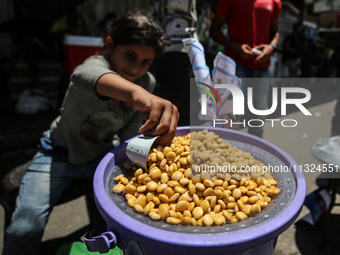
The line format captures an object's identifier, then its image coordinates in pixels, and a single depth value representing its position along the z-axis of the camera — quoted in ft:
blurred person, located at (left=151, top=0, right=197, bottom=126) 6.93
